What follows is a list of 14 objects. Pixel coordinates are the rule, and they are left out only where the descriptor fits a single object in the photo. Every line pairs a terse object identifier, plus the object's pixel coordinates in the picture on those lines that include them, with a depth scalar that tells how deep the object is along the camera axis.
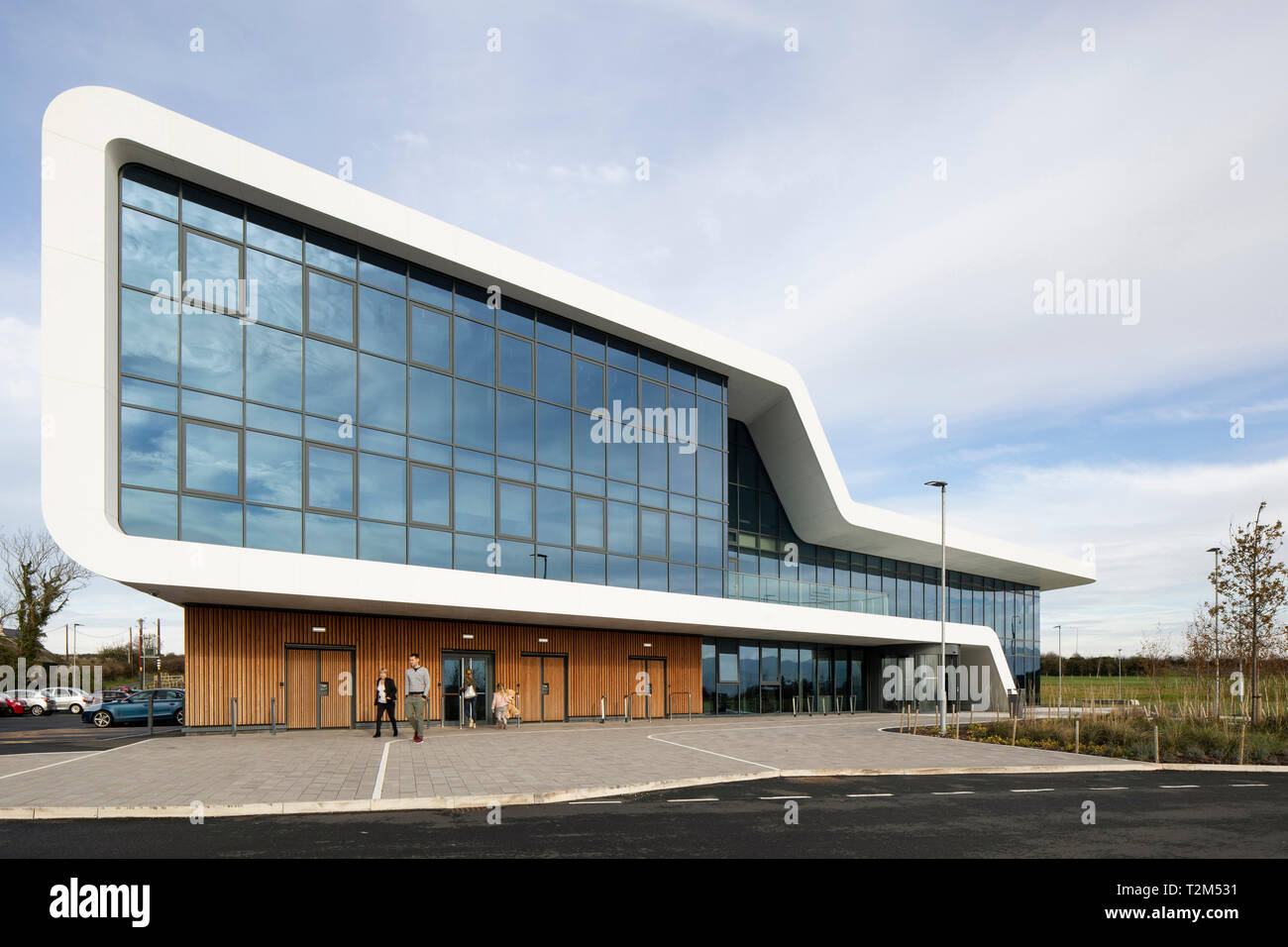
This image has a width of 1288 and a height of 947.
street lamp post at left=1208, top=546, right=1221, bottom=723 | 28.01
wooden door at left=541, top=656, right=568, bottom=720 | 28.23
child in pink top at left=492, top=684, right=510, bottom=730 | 24.92
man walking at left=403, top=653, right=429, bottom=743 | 20.36
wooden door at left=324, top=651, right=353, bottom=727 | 23.34
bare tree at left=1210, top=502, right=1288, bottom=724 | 26.95
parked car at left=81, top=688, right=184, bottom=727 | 28.64
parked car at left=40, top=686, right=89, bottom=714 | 39.75
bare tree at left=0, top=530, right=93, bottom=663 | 50.88
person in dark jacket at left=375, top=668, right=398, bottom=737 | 21.19
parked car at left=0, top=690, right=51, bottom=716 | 38.62
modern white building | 18.62
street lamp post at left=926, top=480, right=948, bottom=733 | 26.70
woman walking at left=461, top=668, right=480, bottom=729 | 25.16
